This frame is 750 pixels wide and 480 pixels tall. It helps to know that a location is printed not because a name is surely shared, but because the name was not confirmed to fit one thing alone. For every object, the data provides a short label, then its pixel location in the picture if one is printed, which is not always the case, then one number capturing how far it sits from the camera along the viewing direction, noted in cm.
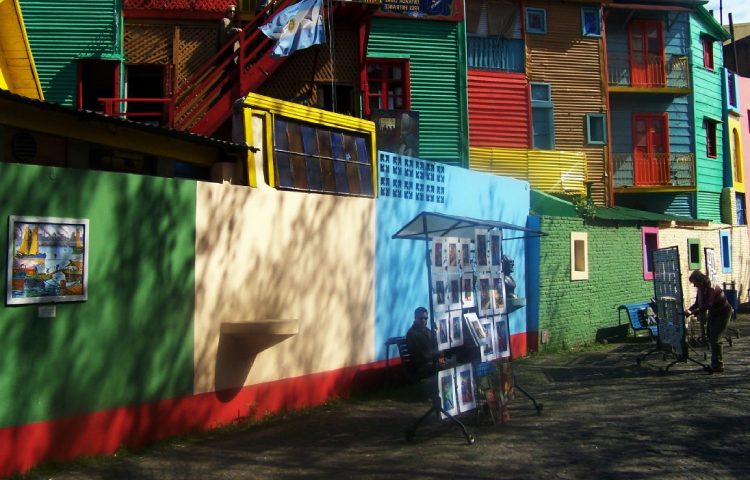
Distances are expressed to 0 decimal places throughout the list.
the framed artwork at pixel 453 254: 875
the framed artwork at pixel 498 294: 941
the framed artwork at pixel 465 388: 844
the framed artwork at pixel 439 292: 845
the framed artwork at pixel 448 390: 809
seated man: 942
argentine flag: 1384
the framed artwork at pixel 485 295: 919
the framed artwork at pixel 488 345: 888
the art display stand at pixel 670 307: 1273
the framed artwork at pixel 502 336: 929
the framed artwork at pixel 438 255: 851
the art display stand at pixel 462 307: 831
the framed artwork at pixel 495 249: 940
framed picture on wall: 662
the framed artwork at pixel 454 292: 871
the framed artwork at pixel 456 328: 867
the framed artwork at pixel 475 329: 880
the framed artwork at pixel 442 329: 845
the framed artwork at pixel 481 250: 917
